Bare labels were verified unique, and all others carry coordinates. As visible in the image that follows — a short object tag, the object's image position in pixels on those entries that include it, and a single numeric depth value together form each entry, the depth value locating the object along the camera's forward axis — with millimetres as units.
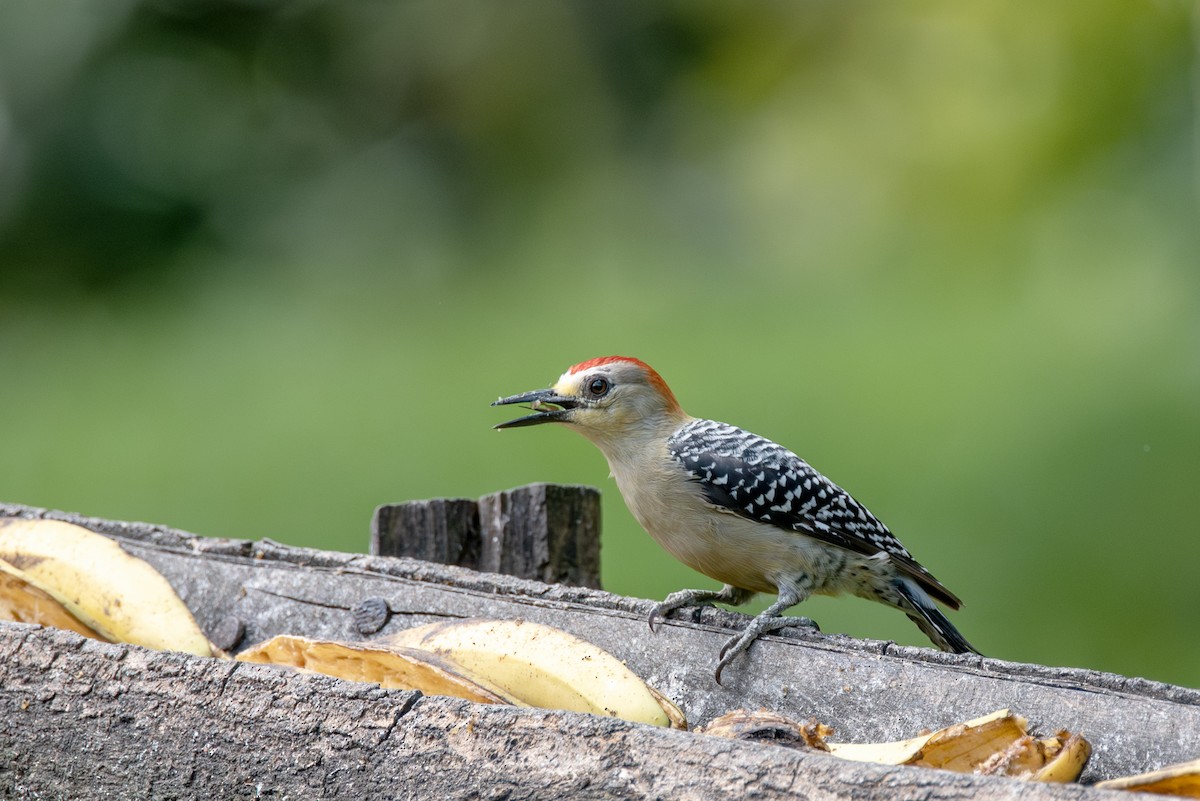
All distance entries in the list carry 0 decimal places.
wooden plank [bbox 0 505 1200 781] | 4301
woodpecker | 6480
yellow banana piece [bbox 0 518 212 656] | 5477
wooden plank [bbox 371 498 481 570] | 6809
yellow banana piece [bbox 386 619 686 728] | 4457
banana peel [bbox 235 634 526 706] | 4402
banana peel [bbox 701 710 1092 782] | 3869
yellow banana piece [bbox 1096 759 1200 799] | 3268
